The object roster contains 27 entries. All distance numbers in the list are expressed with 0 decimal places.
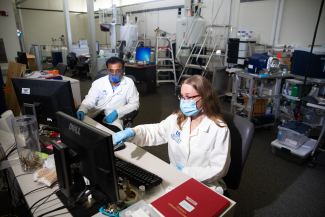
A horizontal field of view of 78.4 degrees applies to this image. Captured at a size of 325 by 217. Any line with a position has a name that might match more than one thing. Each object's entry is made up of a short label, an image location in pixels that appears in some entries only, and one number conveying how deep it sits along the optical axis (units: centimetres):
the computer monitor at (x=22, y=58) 362
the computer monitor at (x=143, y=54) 470
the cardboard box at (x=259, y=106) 295
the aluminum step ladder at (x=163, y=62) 517
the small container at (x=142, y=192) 88
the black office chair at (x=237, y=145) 114
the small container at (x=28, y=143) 107
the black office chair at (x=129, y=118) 184
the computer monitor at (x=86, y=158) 69
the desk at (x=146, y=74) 475
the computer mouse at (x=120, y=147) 126
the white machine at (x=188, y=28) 483
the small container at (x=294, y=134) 228
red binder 75
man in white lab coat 208
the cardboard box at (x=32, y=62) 478
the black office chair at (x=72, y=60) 590
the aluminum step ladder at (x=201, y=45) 466
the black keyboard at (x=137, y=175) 93
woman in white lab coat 107
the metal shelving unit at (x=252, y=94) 276
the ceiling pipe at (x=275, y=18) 407
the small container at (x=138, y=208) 73
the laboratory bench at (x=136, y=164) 85
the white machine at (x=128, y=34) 633
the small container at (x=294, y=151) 221
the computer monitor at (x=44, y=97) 125
